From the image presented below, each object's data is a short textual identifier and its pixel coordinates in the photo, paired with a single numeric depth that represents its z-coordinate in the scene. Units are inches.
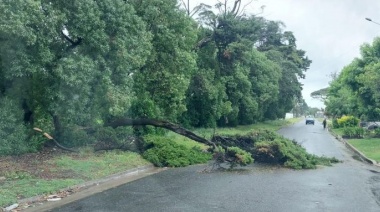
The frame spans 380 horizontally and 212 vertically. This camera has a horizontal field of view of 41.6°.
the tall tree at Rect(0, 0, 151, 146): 651.5
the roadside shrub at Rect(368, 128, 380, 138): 1593.1
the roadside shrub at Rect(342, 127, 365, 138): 1707.7
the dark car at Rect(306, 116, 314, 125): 3651.6
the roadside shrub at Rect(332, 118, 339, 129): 2682.1
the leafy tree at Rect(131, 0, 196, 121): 933.8
